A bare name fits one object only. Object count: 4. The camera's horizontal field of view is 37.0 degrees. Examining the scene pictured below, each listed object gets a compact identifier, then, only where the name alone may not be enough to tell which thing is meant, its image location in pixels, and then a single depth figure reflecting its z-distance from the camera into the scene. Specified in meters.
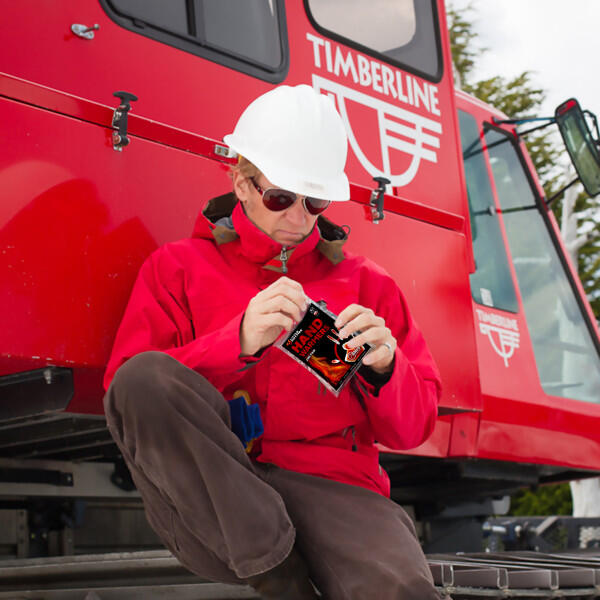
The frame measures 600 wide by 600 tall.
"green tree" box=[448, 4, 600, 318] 14.36
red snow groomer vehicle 2.25
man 1.89
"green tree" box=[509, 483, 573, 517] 13.79
